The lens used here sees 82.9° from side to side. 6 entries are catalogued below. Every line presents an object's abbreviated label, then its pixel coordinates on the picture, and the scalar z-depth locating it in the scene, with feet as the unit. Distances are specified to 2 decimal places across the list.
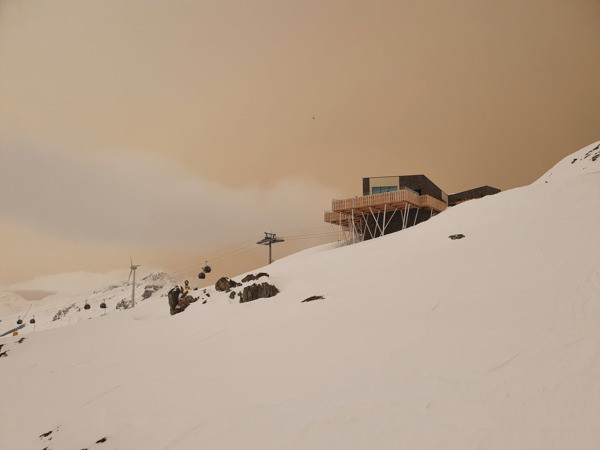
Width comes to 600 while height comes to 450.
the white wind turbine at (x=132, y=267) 185.43
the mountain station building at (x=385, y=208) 126.07
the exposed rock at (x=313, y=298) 53.36
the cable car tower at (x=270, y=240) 174.70
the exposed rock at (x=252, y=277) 78.49
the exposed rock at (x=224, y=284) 82.99
